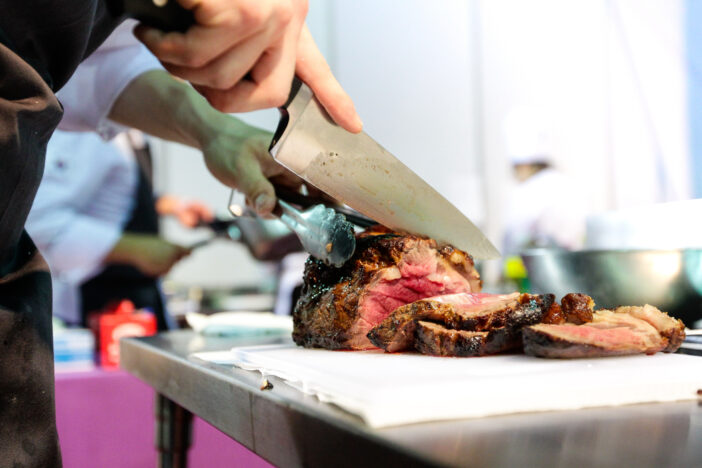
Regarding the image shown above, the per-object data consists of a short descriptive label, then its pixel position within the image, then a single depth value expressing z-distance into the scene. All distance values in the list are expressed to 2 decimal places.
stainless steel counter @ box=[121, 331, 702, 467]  0.43
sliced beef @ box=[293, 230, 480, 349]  0.69
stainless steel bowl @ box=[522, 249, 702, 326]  0.71
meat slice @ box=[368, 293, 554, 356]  0.62
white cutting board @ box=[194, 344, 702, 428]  0.52
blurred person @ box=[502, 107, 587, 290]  2.86
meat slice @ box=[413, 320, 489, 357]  0.62
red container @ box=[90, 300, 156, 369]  1.28
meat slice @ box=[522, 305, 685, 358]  0.58
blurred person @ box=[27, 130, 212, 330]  1.77
